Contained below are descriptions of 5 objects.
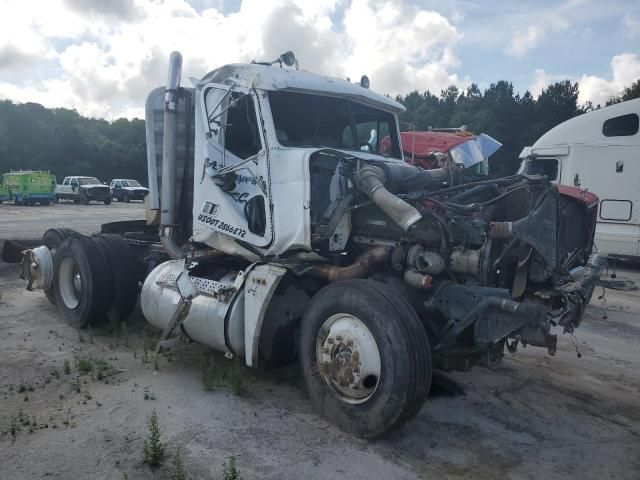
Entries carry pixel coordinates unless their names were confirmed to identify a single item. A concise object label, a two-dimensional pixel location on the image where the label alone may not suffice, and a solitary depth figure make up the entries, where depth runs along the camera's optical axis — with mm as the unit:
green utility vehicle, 31484
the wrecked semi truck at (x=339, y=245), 3992
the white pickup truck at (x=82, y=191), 35219
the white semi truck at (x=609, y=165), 12047
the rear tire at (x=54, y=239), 7231
